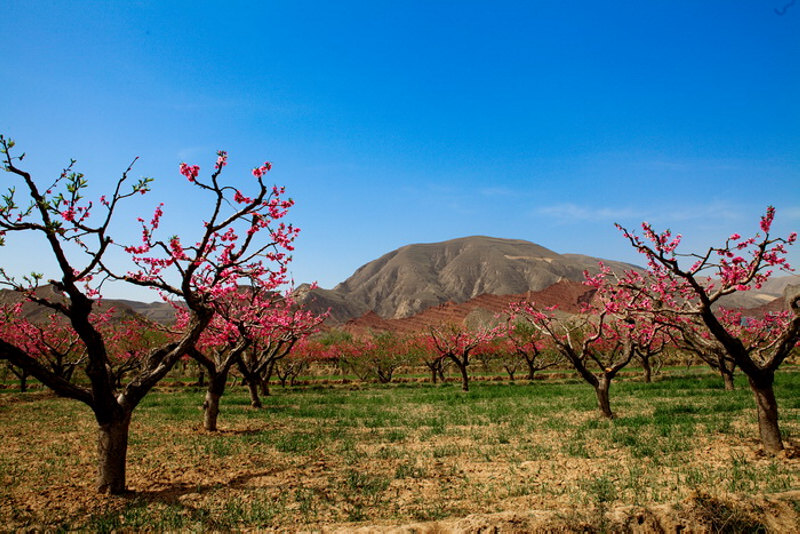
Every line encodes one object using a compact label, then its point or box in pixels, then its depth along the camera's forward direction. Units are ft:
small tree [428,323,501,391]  98.53
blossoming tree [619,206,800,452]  28.84
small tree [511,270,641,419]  46.50
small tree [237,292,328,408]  63.93
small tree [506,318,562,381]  130.72
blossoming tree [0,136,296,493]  23.31
